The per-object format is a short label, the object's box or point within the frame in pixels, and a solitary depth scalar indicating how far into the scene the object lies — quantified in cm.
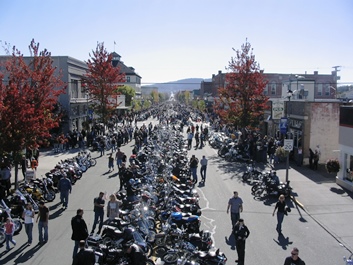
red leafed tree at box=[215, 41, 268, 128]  3173
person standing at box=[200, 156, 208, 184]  2027
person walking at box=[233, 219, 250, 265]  982
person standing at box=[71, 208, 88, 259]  1037
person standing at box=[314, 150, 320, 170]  2350
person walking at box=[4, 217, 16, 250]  1080
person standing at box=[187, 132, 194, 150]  3462
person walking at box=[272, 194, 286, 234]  1231
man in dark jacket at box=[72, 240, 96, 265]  824
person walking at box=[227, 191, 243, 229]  1236
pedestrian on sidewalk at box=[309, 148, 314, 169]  2381
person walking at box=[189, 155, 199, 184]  1992
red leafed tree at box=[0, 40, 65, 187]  1582
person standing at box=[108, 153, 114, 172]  2250
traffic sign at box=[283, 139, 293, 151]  1835
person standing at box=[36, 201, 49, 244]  1127
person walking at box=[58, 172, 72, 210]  1462
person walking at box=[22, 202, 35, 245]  1121
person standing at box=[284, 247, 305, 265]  797
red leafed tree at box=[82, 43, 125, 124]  3994
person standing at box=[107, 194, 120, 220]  1202
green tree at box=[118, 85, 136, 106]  7233
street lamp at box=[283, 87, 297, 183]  1836
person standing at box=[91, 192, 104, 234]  1223
